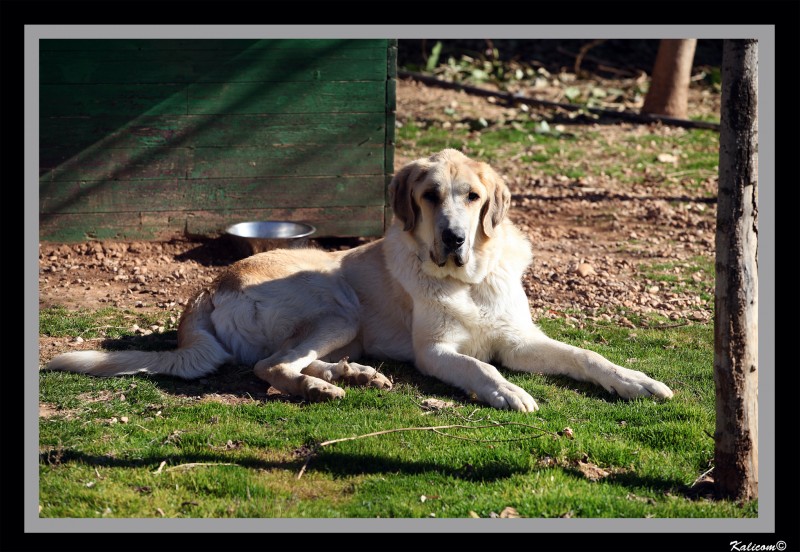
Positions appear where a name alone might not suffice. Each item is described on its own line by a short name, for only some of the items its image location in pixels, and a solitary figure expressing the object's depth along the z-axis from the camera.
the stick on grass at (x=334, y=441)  8.02
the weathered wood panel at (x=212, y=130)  14.94
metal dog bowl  14.80
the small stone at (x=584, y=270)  14.84
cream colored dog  10.16
